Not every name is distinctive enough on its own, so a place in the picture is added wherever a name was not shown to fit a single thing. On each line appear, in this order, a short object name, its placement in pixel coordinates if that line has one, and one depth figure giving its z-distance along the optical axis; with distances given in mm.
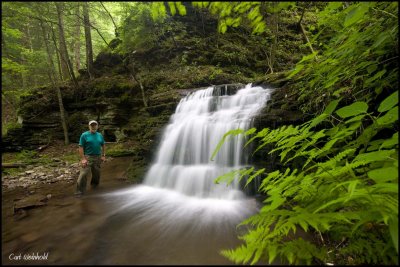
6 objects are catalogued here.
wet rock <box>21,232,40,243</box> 2391
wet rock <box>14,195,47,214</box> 4070
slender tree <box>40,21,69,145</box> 12000
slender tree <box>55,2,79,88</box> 12520
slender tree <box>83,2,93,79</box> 12762
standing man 5660
